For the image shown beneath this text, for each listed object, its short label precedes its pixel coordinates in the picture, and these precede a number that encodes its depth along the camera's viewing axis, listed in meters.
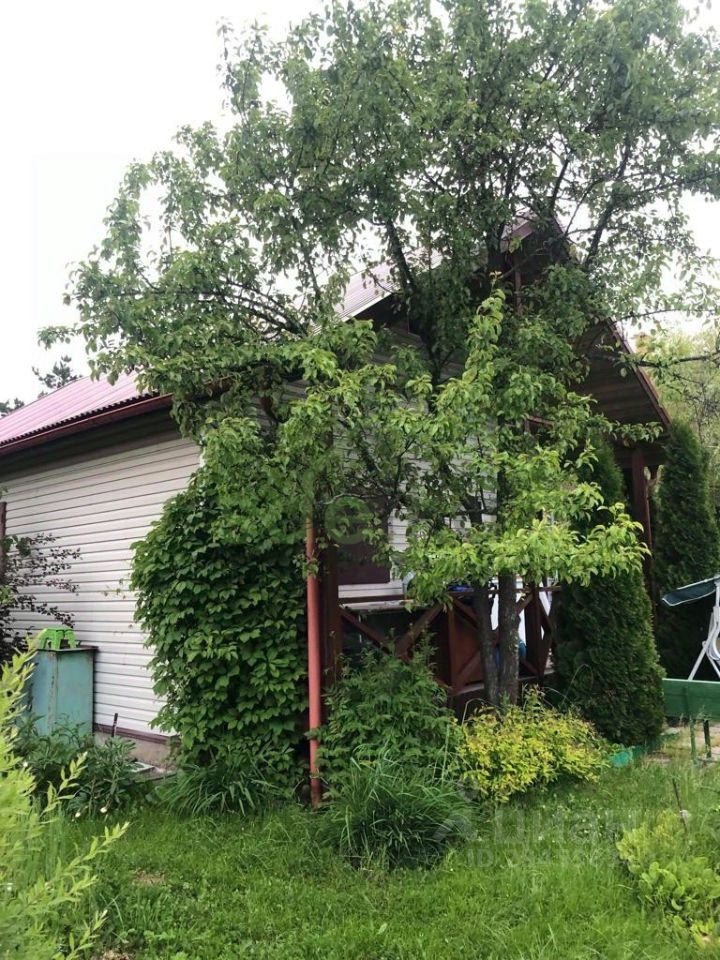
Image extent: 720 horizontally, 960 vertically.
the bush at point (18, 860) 1.84
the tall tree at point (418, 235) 4.91
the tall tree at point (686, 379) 6.51
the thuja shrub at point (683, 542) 9.76
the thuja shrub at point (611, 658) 6.79
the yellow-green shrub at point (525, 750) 5.07
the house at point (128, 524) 6.70
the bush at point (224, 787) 5.02
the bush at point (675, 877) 3.31
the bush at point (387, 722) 4.82
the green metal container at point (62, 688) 7.39
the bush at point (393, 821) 4.17
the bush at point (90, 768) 5.20
